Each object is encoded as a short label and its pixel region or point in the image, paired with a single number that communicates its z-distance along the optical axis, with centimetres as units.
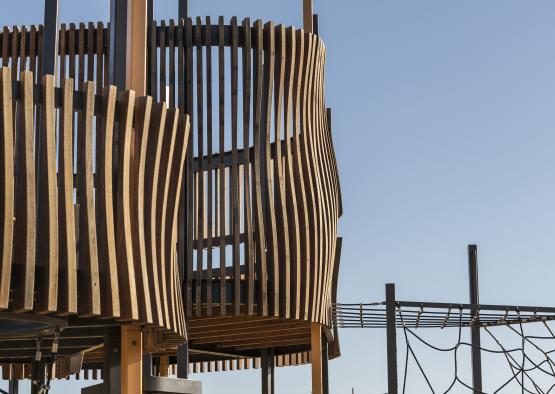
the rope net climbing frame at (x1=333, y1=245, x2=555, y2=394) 1287
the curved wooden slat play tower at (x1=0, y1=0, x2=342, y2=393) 719
